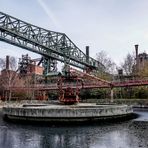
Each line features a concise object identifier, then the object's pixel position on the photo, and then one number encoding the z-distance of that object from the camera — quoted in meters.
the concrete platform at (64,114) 25.30
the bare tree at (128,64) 85.66
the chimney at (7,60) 91.56
